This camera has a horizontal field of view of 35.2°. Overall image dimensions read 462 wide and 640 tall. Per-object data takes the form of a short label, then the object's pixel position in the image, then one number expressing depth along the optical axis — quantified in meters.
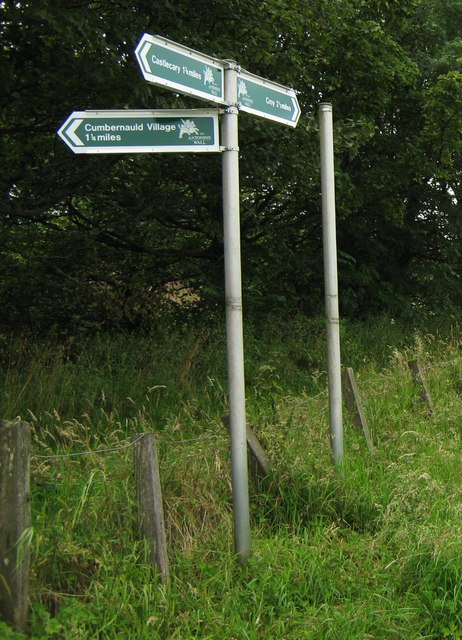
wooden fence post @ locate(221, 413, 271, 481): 4.31
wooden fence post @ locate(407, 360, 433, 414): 6.72
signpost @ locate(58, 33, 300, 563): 3.48
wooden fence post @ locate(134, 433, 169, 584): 3.33
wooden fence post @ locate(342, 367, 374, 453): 5.55
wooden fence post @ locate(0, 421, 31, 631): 2.88
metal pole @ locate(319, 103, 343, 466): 4.69
